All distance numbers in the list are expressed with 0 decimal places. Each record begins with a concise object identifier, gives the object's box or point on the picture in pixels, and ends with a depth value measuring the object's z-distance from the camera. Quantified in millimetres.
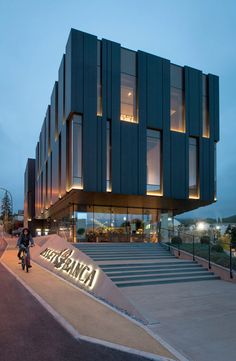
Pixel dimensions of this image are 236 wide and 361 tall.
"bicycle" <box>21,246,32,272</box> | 16017
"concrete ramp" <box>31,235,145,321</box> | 10070
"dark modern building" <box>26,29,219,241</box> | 24109
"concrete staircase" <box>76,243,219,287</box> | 13883
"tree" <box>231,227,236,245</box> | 29334
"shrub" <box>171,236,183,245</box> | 21753
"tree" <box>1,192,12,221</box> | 152025
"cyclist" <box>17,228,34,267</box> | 16144
